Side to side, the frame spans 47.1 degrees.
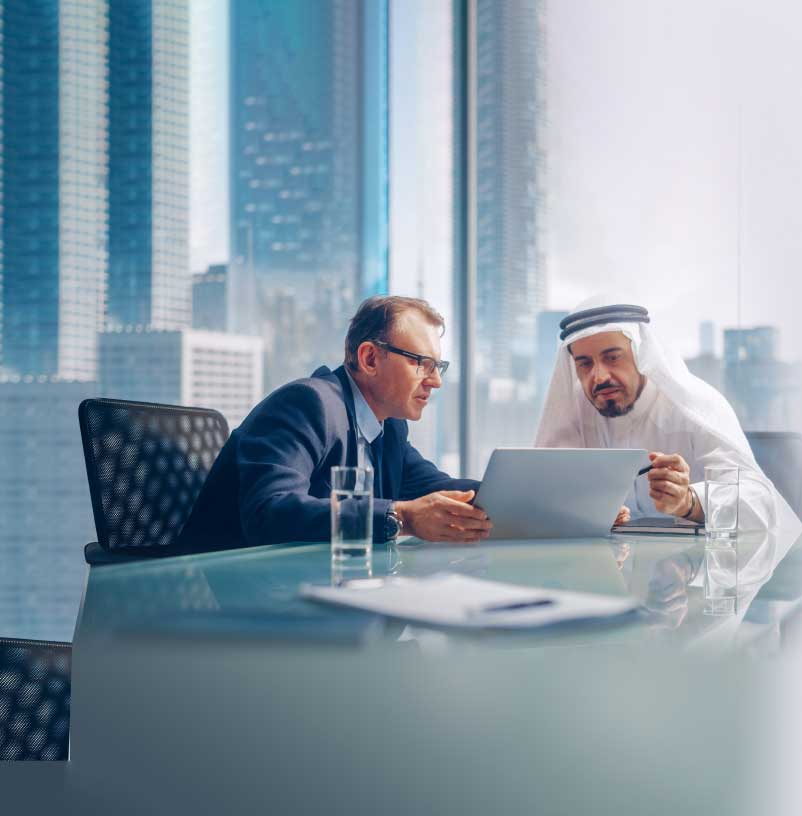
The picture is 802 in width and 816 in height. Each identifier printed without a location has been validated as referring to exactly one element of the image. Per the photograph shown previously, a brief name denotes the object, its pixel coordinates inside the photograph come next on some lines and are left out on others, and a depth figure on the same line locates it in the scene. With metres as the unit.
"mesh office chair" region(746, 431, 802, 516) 2.58
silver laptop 1.63
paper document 0.93
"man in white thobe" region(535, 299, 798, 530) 2.46
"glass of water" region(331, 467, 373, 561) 1.37
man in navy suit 1.67
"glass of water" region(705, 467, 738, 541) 1.72
